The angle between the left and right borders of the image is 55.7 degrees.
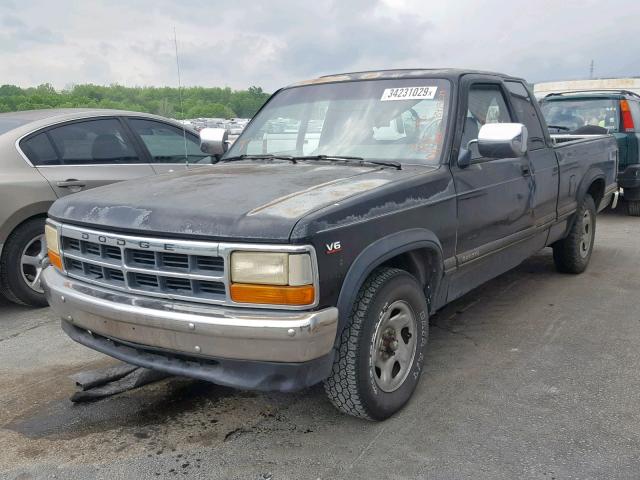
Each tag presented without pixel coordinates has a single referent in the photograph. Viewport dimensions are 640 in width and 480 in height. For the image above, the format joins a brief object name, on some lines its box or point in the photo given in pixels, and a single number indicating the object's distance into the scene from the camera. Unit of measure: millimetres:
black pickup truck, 2576
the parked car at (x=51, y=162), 4965
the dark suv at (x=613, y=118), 8711
